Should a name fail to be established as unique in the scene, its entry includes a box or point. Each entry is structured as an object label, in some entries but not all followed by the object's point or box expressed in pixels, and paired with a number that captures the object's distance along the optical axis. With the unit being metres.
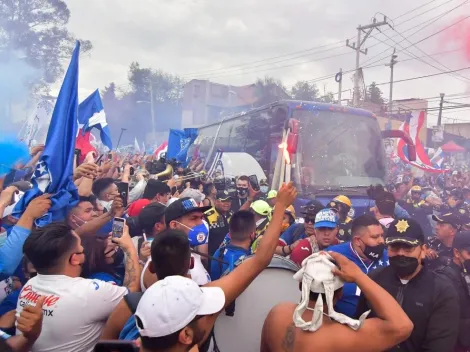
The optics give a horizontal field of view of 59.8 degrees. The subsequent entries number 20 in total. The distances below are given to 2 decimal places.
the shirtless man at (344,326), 2.06
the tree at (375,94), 44.84
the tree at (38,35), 25.81
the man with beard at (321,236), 4.18
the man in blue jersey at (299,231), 4.49
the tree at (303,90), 47.88
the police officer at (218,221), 5.34
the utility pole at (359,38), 24.97
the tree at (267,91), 33.40
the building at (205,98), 50.44
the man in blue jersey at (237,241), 3.55
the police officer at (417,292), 2.45
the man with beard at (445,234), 4.73
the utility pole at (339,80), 28.38
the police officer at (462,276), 2.90
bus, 8.88
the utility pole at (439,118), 38.75
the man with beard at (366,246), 3.59
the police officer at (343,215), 5.29
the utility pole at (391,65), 34.32
